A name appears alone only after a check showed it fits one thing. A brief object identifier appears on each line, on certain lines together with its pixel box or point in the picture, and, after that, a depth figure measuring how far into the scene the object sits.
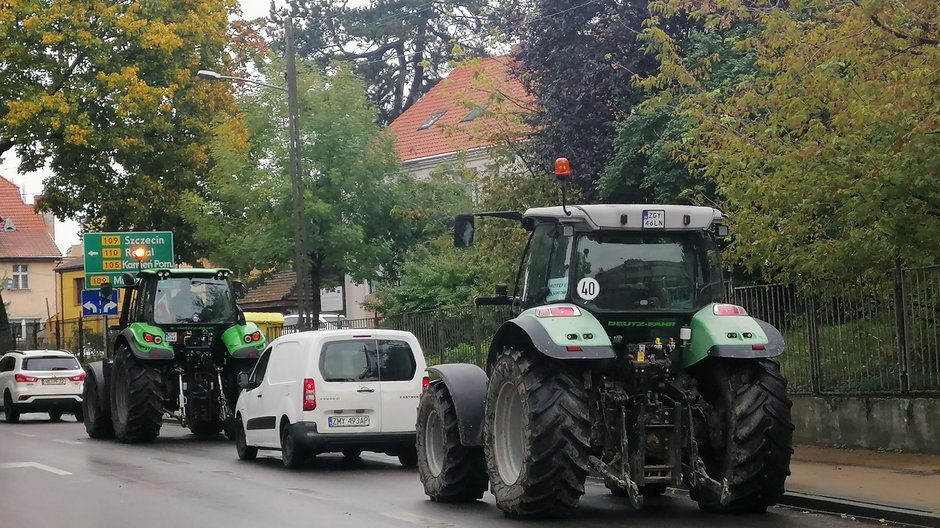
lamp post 28.47
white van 17.08
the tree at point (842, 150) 15.09
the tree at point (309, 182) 37.03
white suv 30.80
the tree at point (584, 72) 29.97
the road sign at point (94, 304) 35.93
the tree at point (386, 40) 66.00
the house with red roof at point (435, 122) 50.09
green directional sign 36.97
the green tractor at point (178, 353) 22.25
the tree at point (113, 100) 38.38
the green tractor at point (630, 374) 11.25
